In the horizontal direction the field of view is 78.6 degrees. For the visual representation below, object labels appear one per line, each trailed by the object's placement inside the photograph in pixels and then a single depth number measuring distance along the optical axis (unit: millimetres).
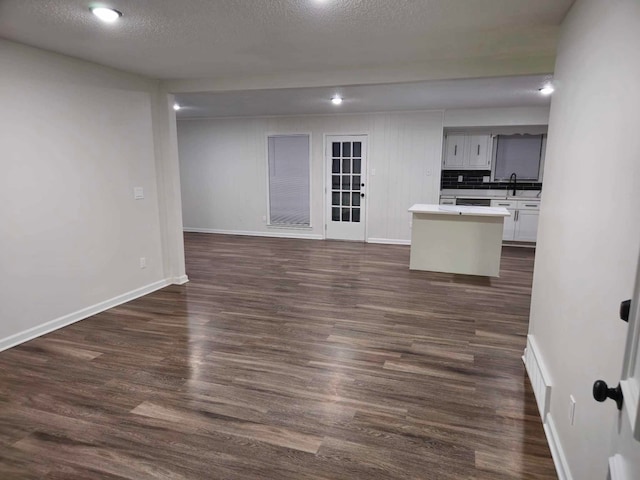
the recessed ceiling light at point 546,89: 4902
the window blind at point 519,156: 7570
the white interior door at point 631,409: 814
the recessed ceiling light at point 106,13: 2482
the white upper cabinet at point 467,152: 7484
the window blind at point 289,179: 7930
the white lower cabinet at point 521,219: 7141
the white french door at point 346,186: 7598
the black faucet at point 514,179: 7609
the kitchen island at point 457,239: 5168
